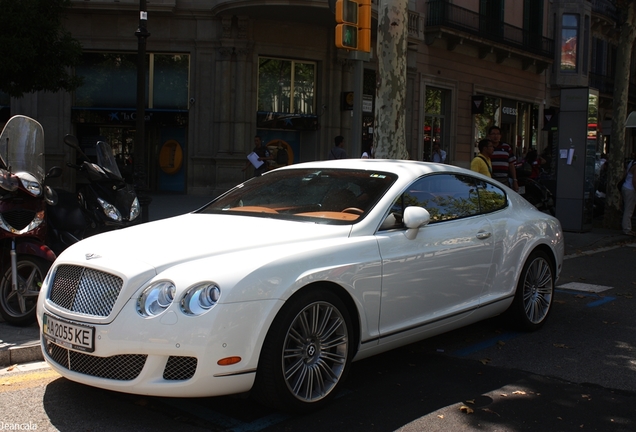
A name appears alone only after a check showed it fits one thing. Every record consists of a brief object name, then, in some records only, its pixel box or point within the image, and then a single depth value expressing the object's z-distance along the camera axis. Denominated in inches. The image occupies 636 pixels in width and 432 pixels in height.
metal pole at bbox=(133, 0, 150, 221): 435.8
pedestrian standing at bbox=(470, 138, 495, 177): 383.6
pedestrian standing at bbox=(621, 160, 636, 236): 569.3
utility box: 569.3
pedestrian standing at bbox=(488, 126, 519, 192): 478.6
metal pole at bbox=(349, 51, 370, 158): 408.8
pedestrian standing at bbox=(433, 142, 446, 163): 954.1
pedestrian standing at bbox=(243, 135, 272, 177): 672.4
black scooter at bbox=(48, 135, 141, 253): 258.7
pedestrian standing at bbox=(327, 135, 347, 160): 639.1
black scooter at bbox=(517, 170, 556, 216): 597.8
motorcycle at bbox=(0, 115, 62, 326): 226.4
